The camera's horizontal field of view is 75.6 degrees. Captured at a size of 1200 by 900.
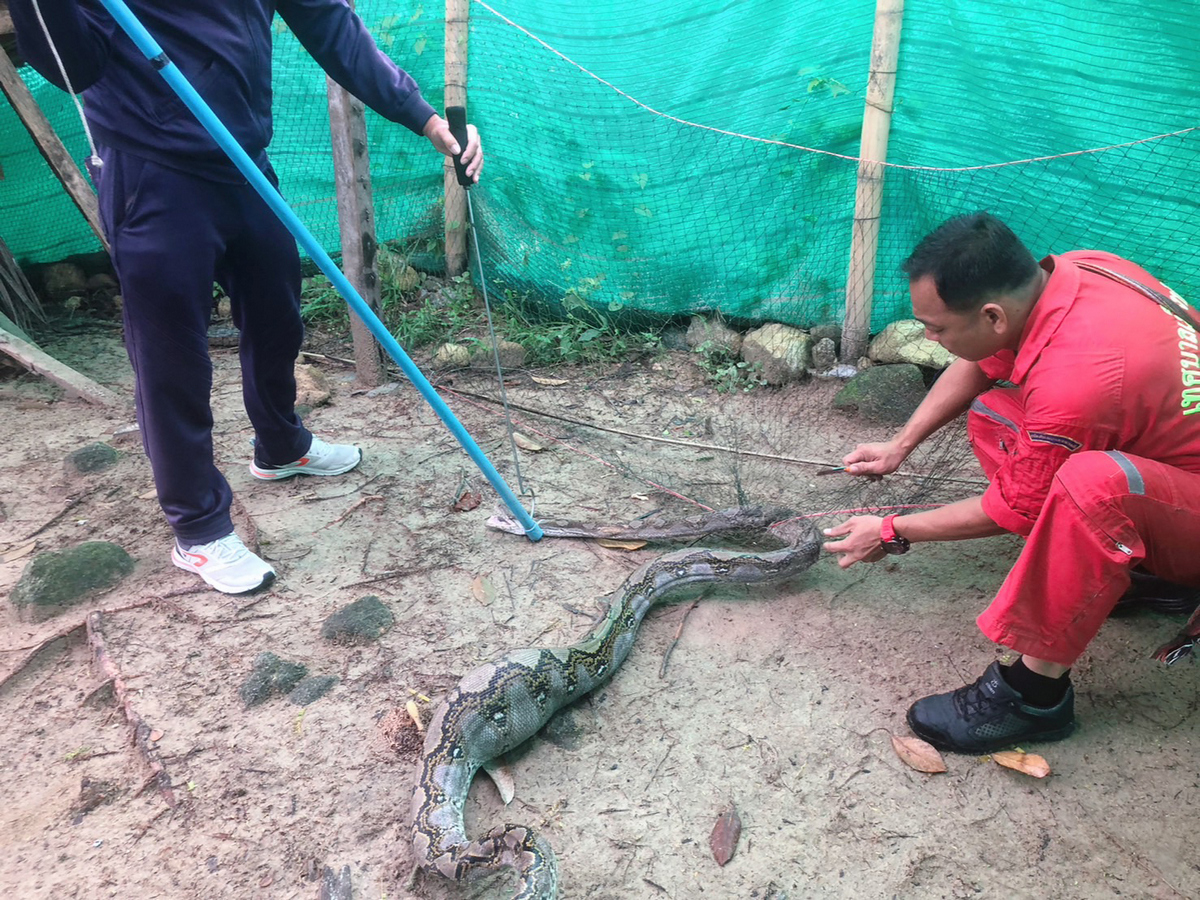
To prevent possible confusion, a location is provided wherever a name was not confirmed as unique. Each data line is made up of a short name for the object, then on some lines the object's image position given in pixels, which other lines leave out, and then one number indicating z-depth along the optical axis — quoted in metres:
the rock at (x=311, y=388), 4.97
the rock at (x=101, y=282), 6.27
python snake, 2.21
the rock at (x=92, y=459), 4.18
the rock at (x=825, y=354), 5.09
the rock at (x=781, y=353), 5.11
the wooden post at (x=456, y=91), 5.47
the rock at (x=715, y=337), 5.38
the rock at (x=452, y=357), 5.50
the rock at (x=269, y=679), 2.81
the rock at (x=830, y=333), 5.15
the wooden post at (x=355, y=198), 4.73
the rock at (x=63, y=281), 6.10
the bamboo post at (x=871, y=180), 4.36
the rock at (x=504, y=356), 5.50
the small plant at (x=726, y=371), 5.21
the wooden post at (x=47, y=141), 4.83
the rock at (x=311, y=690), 2.81
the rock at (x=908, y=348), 4.68
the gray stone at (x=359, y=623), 3.09
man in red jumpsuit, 2.23
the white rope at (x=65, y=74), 2.37
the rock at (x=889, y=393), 4.60
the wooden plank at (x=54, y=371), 4.77
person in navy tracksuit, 2.67
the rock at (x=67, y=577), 3.12
